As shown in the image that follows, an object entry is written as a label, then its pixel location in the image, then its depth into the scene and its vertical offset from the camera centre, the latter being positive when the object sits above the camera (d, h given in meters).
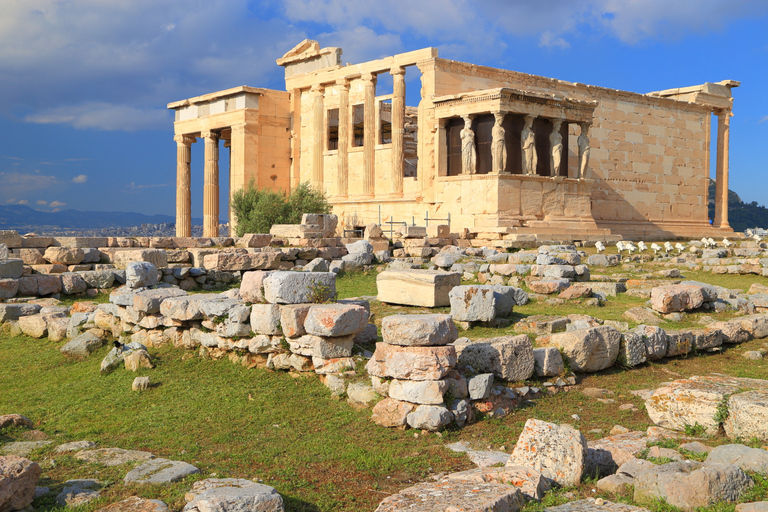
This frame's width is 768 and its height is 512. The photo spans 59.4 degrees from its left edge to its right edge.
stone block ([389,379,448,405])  6.11 -1.54
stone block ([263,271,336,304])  7.69 -0.75
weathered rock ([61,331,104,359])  9.02 -1.68
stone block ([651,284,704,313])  10.40 -1.17
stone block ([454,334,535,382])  6.89 -1.38
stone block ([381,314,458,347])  6.36 -1.03
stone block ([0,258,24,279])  12.60 -0.88
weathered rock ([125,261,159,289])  10.38 -0.83
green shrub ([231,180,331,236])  24.58 +0.60
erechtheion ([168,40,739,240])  22.86 +3.08
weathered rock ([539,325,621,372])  7.58 -1.40
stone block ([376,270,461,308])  10.20 -0.99
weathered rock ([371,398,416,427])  6.08 -1.74
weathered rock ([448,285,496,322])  8.91 -1.09
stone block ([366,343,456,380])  6.18 -1.29
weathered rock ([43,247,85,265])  14.58 -0.72
